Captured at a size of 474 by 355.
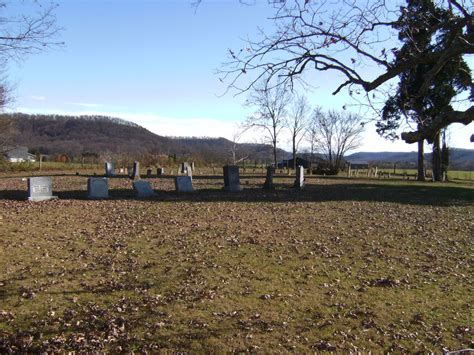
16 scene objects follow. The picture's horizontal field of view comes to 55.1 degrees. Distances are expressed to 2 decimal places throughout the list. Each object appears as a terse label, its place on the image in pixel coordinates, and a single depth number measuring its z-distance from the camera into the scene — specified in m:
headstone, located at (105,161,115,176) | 34.84
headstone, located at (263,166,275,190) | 26.09
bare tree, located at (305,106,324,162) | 66.19
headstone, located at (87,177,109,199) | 18.31
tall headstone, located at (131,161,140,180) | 30.11
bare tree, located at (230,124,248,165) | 70.18
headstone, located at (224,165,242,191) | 23.80
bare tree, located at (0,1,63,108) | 29.04
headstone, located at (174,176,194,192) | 21.95
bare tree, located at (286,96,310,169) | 59.02
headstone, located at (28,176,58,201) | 16.77
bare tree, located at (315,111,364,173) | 63.06
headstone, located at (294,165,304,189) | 27.30
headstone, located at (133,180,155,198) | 19.48
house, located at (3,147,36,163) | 76.78
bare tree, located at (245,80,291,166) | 57.00
